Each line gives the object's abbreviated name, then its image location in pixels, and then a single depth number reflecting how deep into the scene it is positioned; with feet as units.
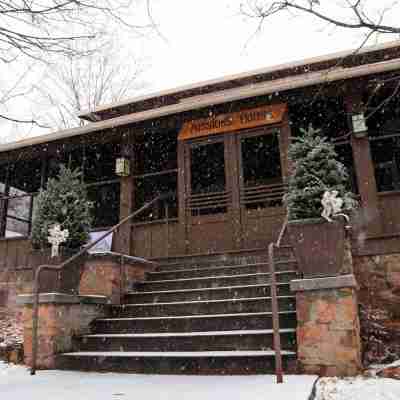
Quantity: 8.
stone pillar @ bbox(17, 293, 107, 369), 14.96
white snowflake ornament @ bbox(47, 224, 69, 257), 15.96
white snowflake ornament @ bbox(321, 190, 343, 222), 13.05
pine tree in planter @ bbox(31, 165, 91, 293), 16.05
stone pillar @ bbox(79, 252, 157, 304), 18.37
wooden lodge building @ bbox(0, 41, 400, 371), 21.81
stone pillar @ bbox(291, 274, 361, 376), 11.87
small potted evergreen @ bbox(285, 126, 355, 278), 13.01
